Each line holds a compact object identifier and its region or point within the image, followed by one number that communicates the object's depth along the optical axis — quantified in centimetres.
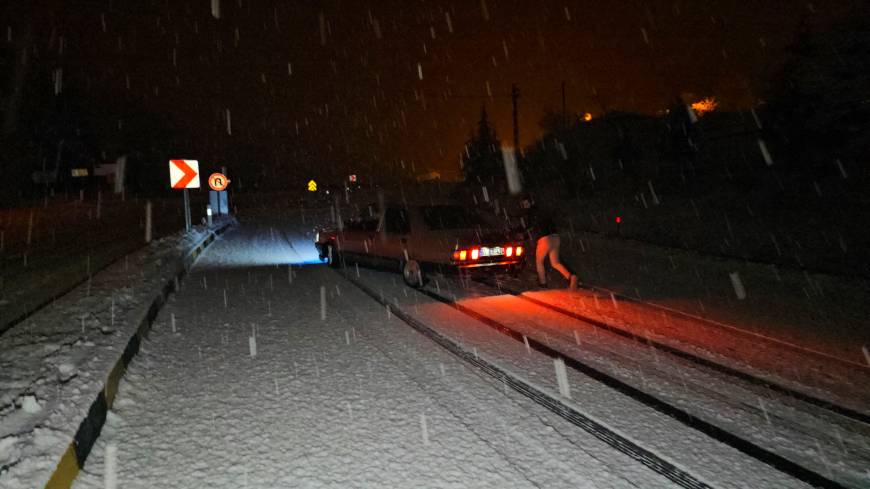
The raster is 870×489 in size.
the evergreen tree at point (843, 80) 1504
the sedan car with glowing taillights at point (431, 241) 946
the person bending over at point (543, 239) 984
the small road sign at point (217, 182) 2814
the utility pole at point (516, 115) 4812
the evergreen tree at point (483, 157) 6456
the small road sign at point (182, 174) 1745
